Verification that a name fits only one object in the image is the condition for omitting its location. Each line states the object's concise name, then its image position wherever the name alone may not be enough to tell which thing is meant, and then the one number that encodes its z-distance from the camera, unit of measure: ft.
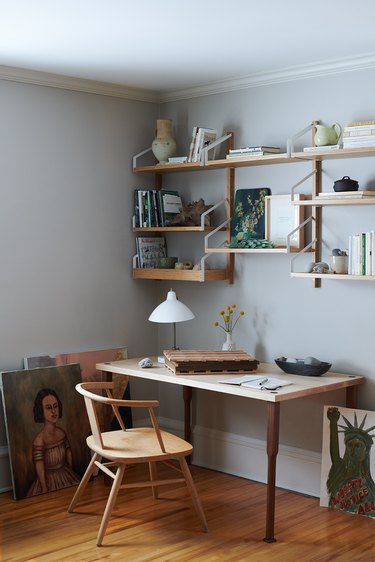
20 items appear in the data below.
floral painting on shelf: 15.48
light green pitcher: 13.87
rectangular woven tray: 14.33
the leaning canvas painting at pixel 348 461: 13.91
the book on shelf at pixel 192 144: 16.01
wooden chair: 12.52
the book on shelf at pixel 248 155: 14.74
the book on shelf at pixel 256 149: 14.73
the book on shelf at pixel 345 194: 13.21
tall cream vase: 16.72
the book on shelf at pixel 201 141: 15.87
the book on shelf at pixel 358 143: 13.14
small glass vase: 15.67
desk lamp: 14.96
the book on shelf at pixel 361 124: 13.16
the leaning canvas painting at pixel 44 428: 14.78
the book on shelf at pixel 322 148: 13.56
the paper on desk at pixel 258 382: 12.99
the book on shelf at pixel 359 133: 13.15
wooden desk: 12.61
